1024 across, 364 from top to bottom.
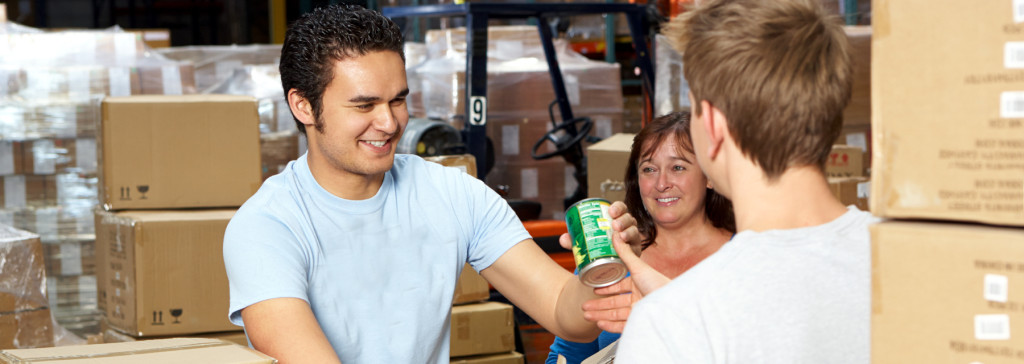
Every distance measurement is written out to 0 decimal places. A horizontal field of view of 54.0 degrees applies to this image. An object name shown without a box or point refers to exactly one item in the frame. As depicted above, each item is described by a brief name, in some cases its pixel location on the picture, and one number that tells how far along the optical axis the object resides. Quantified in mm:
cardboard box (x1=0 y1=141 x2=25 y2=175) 5352
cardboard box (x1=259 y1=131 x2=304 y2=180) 5414
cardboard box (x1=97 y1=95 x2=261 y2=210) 3527
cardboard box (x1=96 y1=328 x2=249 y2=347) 3453
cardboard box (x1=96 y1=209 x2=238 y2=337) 3355
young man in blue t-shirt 2031
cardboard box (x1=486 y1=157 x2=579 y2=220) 5824
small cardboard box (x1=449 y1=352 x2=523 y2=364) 3960
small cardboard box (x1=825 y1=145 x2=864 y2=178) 4168
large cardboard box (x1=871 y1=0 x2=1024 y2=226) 1019
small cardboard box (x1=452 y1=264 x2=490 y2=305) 3932
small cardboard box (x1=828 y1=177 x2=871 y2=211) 3926
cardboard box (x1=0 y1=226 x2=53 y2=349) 3695
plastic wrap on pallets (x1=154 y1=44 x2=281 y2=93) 7055
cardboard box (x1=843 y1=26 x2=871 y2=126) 4457
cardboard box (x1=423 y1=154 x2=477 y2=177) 3922
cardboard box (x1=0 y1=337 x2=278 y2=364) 1609
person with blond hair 1160
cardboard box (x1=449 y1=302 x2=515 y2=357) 3908
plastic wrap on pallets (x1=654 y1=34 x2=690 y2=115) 5484
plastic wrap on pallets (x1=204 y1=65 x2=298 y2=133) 5961
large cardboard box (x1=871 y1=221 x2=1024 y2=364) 1024
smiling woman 2721
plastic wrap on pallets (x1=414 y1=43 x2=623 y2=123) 5734
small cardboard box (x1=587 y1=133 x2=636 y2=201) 4086
